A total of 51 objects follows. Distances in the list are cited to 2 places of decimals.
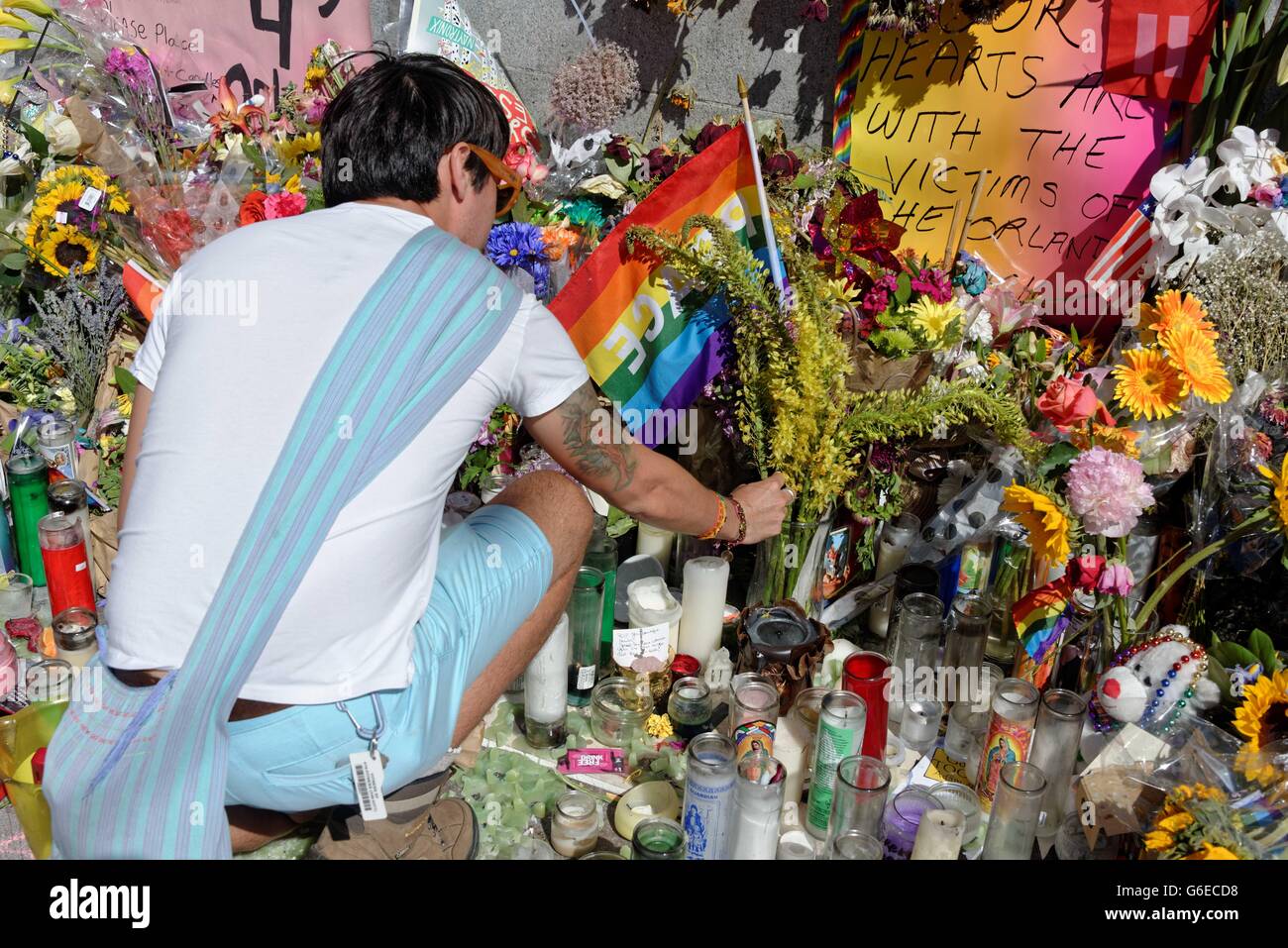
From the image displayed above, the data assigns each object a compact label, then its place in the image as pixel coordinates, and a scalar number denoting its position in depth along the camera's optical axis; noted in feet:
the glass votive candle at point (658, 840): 6.64
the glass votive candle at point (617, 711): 8.71
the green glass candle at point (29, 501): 10.14
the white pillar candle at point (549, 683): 8.44
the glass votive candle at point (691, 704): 8.50
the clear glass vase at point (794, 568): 9.00
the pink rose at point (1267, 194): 8.83
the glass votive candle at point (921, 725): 8.55
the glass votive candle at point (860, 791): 6.73
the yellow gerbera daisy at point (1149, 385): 7.41
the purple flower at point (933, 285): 9.46
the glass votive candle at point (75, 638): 8.93
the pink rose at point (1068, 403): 7.51
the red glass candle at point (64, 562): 9.57
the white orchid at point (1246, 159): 8.94
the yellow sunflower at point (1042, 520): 7.23
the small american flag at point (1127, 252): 10.05
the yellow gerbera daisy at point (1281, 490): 6.99
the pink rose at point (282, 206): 10.58
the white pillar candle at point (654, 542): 10.09
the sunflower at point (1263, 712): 6.82
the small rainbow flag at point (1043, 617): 8.09
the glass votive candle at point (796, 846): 7.39
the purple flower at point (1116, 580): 7.49
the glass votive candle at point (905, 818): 7.14
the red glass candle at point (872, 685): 7.69
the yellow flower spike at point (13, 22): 13.33
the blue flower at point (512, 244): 10.14
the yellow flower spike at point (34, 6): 13.38
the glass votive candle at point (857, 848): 6.50
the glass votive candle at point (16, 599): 9.98
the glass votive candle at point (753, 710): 7.60
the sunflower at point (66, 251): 11.40
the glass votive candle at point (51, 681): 8.03
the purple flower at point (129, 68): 12.83
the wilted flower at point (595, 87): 12.03
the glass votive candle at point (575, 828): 7.63
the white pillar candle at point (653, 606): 8.96
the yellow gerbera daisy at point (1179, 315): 7.33
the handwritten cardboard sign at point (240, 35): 14.08
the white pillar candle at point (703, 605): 8.93
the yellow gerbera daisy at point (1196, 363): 7.23
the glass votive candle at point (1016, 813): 6.76
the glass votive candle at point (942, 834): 6.78
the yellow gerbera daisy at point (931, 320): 9.30
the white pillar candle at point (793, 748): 7.95
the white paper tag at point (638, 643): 8.70
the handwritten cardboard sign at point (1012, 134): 10.80
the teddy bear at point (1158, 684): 7.50
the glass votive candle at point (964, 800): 7.23
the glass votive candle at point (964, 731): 8.34
